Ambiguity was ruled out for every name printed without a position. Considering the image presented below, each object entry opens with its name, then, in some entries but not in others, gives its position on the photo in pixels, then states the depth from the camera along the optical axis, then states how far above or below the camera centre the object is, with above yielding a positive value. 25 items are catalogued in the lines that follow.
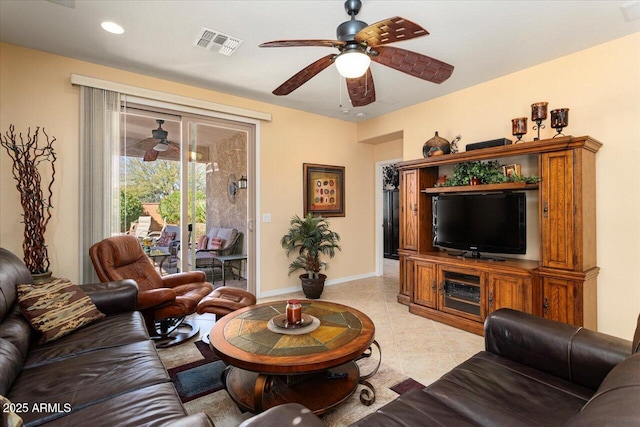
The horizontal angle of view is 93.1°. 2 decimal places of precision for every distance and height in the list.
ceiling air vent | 2.72 +1.62
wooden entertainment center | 2.67 -0.54
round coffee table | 1.68 -0.82
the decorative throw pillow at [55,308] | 1.90 -0.62
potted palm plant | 4.47 -0.51
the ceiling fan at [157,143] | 3.83 +0.92
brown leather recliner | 2.71 -0.73
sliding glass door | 4.10 +0.21
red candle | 2.13 -0.71
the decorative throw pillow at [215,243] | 4.42 -0.43
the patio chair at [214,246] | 4.29 -0.48
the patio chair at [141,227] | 3.66 -0.16
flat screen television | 3.16 -0.12
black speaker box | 3.26 +0.75
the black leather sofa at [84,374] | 1.21 -0.79
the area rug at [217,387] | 1.90 -1.26
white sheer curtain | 3.21 +0.51
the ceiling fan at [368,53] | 1.75 +1.06
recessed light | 2.58 +1.63
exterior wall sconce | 4.65 +0.44
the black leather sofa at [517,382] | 1.18 -0.82
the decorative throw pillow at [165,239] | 3.97 -0.33
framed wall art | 5.02 +0.40
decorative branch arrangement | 2.71 +0.18
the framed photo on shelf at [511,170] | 3.27 +0.45
